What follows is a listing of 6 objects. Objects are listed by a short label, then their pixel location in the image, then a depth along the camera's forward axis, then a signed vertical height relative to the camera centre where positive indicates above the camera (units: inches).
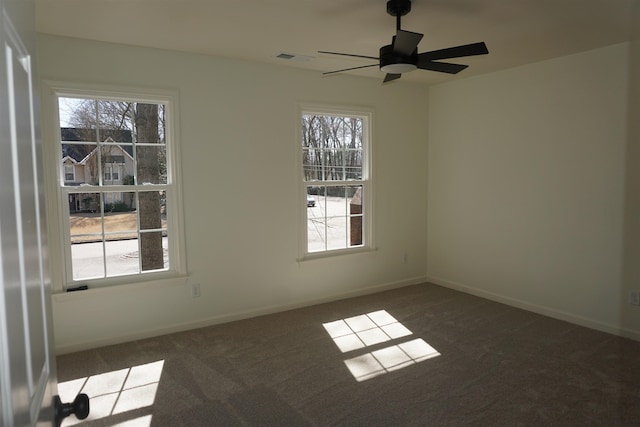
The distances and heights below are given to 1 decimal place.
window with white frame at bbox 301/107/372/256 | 186.9 +0.5
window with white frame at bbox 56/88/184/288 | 139.3 -1.9
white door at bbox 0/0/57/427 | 24.7 -4.2
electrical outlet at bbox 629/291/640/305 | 145.9 -42.2
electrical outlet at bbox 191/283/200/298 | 159.6 -40.8
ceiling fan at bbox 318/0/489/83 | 105.2 +32.7
